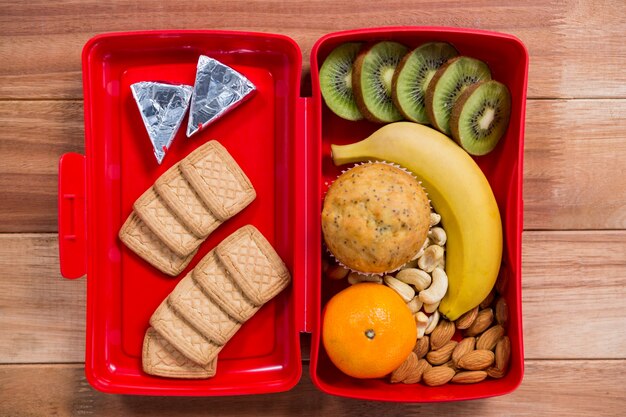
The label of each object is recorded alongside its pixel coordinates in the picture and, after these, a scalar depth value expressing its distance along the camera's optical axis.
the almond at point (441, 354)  0.64
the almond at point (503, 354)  0.64
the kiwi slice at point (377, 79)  0.63
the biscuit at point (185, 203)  0.64
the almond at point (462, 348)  0.64
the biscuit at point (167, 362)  0.64
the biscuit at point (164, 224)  0.64
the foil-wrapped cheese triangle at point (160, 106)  0.64
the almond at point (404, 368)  0.64
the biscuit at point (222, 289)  0.64
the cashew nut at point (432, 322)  0.64
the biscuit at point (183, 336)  0.63
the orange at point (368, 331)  0.59
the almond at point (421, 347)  0.64
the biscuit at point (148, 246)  0.65
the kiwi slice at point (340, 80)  0.64
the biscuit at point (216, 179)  0.64
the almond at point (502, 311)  0.64
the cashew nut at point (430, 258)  0.63
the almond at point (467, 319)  0.64
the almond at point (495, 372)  0.64
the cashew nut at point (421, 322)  0.63
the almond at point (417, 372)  0.64
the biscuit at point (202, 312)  0.64
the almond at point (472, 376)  0.64
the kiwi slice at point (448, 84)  0.62
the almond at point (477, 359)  0.64
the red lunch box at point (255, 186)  0.63
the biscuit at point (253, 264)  0.64
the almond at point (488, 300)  0.65
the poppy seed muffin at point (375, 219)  0.59
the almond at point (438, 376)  0.64
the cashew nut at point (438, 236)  0.63
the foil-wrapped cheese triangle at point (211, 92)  0.64
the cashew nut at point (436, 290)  0.63
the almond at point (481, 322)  0.65
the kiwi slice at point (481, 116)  0.62
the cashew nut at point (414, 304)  0.64
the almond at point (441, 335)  0.64
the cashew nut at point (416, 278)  0.63
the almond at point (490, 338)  0.64
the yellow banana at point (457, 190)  0.63
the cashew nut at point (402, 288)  0.63
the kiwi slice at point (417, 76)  0.63
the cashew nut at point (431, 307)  0.64
